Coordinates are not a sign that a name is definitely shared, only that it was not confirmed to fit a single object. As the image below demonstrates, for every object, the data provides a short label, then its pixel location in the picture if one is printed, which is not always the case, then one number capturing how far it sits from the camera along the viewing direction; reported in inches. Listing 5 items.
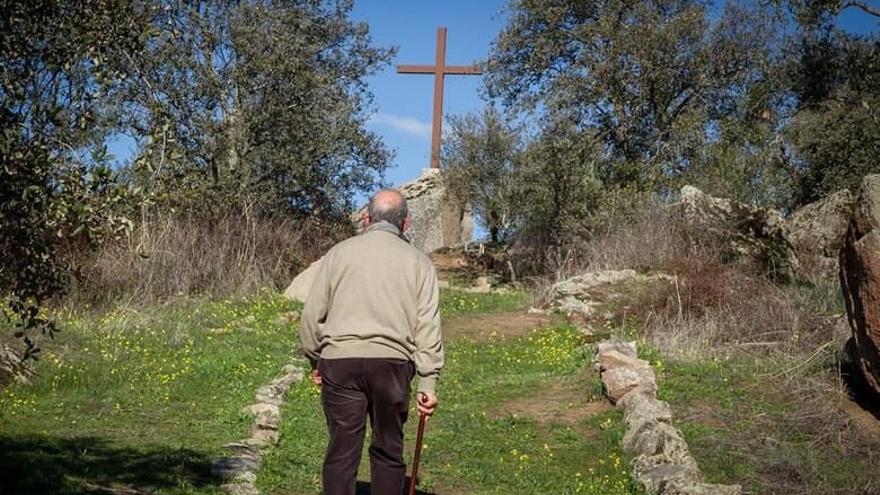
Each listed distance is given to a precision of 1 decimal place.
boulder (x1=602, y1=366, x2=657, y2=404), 461.1
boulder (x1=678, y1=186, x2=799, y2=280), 804.0
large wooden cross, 1323.8
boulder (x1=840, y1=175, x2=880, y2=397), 396.2
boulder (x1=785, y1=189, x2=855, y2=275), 788.6
